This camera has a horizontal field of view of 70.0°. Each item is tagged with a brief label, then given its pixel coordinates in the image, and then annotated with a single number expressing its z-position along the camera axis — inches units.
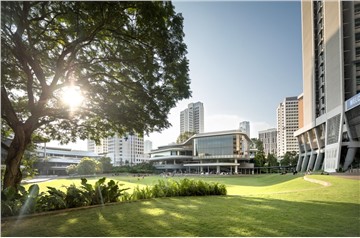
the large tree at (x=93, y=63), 192.9
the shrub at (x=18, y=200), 178.1
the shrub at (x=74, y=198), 222.5
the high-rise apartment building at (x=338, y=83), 1110.4
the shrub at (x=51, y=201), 204.5
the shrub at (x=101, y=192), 237.9
